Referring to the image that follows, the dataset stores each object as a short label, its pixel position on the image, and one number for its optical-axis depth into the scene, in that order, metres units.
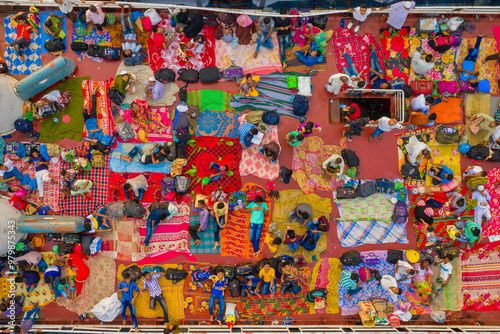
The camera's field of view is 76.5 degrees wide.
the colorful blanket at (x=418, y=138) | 8.74
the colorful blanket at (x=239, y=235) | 8.52
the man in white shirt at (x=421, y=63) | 8.53
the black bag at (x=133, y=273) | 8.12
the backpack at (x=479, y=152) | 8.55
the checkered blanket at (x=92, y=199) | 8.45
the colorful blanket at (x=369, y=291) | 8.55
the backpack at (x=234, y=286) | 8.20
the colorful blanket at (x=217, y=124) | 8.66
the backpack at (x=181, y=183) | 8.34
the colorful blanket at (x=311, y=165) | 8.70
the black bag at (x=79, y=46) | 8.55
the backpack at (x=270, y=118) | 8.47
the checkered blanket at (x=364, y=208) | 8.63
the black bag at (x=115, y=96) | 8.35
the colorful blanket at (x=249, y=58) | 8.80
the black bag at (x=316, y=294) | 8.31
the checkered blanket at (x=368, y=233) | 8.65
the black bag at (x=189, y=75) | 8.66
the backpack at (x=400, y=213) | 8.58
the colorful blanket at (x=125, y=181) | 8.51
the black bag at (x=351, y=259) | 8.35
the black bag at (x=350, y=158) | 8.53
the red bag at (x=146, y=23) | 8.50
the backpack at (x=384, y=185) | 8.59
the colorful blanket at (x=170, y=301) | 8.45
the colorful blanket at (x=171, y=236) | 8.48
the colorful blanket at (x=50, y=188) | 8.48
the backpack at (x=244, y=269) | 8.30
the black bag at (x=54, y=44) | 8.54
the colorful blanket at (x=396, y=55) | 8.94
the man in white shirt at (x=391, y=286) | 8.05
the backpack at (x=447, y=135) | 8.58
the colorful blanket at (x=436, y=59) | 8.95
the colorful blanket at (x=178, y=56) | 8.77
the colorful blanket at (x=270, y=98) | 8.73
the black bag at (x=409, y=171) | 8.61
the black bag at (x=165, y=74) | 8.59
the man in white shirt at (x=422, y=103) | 8.46
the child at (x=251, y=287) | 8.24
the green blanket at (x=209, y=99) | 8.69
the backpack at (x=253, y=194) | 8.45
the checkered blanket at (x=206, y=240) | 8.53
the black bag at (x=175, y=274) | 8.20
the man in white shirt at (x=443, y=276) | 8.37
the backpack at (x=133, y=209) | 8.09
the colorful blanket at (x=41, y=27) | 8.63
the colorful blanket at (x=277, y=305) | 8.49
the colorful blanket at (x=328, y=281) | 8.59
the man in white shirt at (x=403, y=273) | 8.30
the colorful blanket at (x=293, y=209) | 8.60
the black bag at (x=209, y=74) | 8.66
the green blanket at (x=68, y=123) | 8.60
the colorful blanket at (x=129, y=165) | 8.51
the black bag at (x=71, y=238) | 8.23
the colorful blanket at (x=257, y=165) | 8.63
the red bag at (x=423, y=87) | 8.85
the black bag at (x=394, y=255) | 8.48
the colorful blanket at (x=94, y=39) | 8.75
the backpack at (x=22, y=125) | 8.27
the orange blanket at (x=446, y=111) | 8.84
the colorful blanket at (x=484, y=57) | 8.99
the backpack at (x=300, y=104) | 8.61
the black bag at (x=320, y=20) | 8.70
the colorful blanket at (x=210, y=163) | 8.54
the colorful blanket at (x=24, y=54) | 8.64
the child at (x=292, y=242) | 8.39
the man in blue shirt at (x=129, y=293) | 8.18
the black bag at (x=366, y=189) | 8.51
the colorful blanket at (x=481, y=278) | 8.70
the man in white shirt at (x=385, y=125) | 7.84
